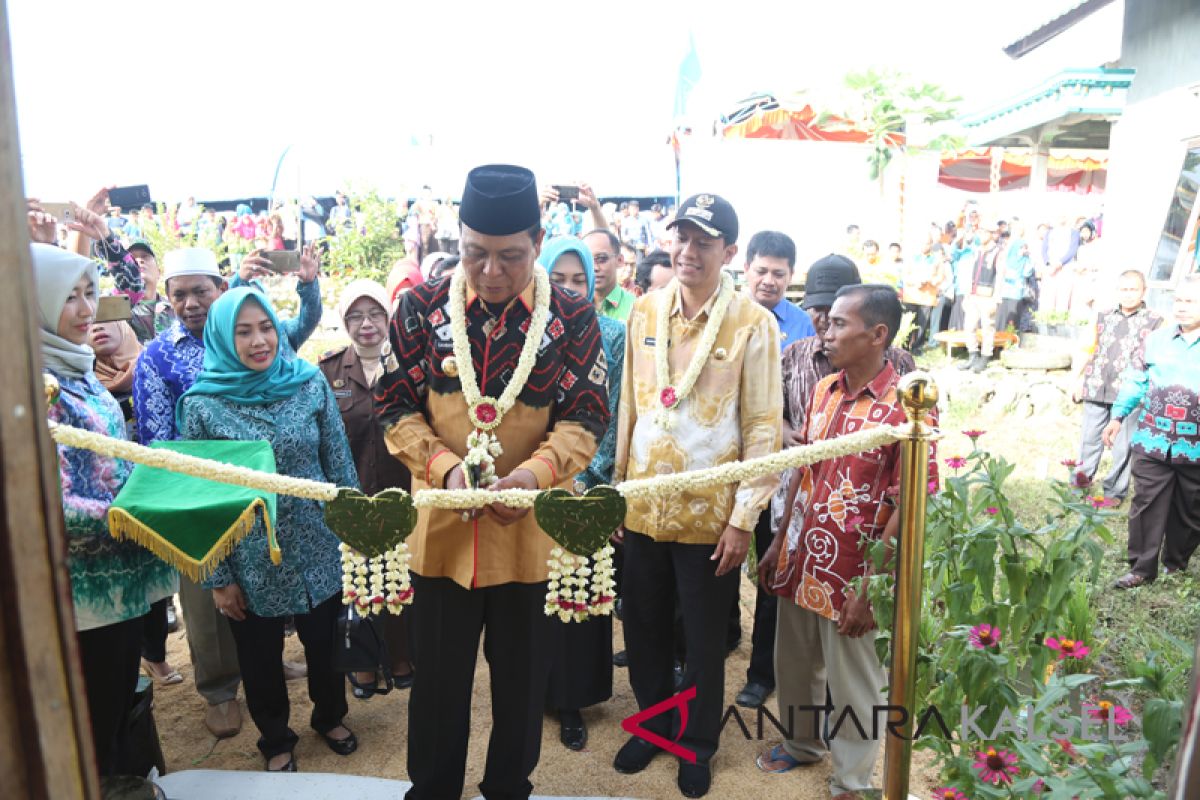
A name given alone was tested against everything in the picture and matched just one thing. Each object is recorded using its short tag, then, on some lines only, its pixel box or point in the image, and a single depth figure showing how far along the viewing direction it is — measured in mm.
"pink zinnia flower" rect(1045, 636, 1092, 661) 2443
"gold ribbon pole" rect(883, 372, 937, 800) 2160
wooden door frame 794
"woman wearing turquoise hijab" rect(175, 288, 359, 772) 3080
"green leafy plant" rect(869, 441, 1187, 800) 2115
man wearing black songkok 2383
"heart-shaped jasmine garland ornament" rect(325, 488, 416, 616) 2248
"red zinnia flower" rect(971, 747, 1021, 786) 2156
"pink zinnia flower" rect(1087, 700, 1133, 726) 2336
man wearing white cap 3451
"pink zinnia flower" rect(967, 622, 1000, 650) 2318
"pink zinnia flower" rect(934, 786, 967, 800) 2189
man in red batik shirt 2797
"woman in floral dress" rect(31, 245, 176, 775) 2570
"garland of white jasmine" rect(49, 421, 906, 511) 2291
